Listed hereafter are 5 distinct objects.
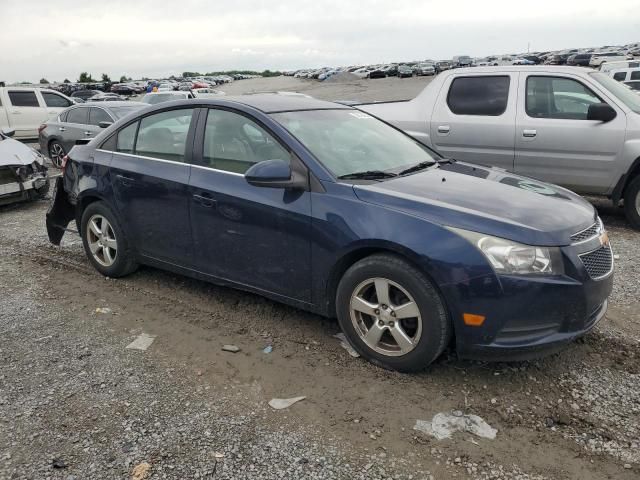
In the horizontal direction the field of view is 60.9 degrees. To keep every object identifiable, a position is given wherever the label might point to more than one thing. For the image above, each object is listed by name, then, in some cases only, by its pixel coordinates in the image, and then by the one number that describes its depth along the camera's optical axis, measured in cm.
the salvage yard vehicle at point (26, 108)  1644
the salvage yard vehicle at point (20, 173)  802
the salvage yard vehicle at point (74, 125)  1140
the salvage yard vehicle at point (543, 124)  632
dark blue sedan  302
